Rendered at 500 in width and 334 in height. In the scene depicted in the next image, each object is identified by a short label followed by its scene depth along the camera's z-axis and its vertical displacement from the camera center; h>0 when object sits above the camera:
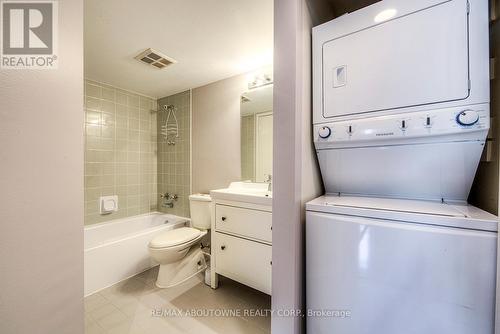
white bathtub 1.78 -0.85
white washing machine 0.63 -0.38
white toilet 1.79 -0.77
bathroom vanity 1.47 -0.58
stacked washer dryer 0.66 -0.03
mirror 2.00 +0.34
